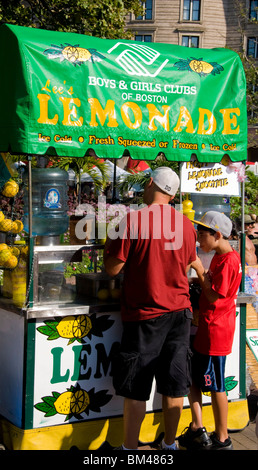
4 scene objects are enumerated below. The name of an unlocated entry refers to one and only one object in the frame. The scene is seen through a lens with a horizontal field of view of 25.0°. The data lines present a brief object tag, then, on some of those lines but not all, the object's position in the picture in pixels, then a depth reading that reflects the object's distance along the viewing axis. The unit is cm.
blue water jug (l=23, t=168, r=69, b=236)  506
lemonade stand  435
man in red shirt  415
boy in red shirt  456
